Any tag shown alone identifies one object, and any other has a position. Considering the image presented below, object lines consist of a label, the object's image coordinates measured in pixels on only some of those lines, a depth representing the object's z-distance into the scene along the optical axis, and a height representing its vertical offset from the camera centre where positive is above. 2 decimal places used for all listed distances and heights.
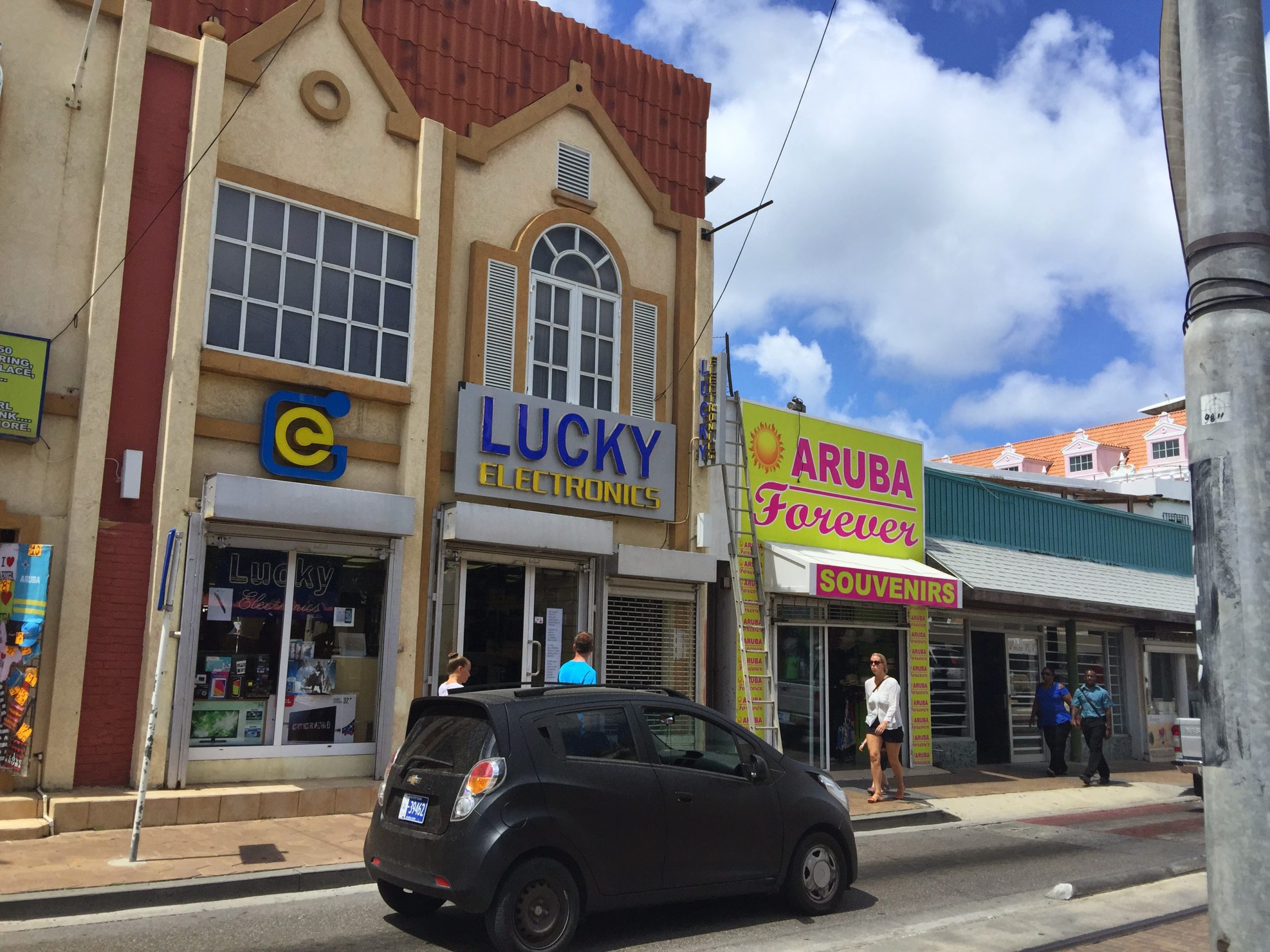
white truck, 13.84 -0.83
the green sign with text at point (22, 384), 10.25 +2.56
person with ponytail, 10.70 -0.05
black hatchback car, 6.43 -0.92
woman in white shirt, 13.62 -0.58
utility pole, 3.42 +0.85
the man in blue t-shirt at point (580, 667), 10.24 +0.02
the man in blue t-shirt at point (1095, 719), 16.75 -0.62
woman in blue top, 18.11 -0.70
